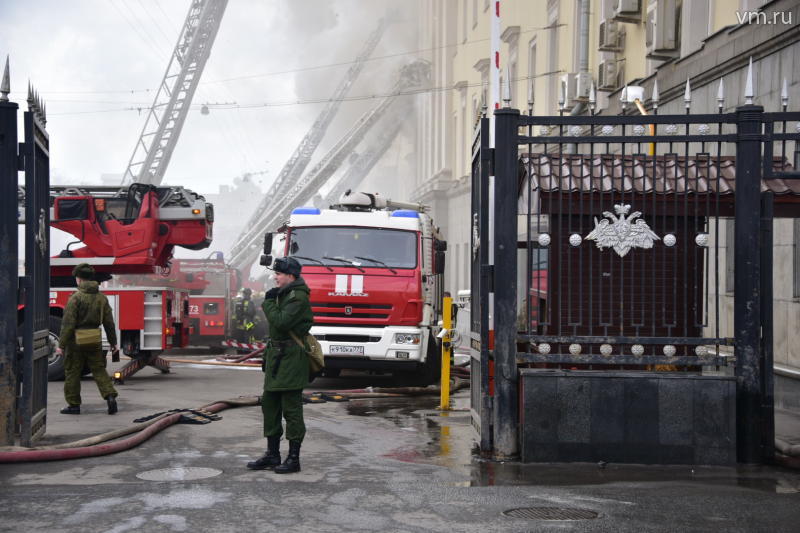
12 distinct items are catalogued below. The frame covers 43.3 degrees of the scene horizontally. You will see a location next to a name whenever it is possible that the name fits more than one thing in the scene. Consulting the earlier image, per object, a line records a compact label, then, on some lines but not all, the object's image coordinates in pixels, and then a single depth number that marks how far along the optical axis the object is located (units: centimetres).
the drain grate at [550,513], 627
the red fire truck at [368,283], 1475
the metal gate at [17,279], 833
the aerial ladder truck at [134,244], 1614
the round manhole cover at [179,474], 741
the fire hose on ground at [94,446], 796
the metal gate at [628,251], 811
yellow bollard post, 1208
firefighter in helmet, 2680
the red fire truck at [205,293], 2459
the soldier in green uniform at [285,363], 778
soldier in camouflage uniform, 1130
